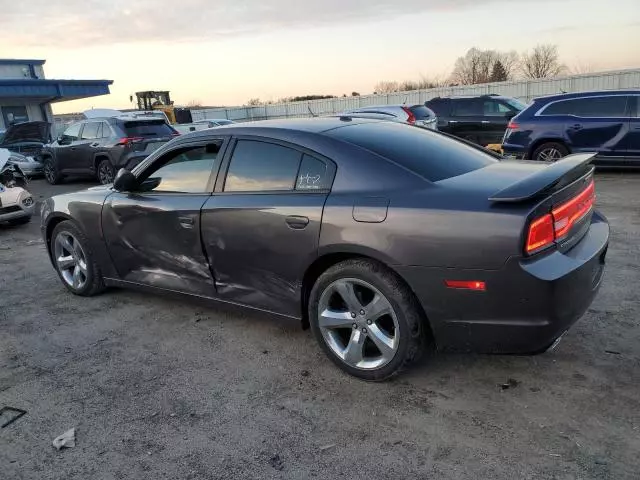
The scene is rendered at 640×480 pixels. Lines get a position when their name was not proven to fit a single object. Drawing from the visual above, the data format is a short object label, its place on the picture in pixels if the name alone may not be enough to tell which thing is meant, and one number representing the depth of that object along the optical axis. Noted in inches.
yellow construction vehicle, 1315.2
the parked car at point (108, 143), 482.3
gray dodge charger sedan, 108.0
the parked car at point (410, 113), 520.4
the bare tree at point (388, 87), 2364.7
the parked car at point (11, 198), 338.3
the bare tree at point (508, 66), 2459.6
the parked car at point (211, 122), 804.0
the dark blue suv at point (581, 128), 381.4
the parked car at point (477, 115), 561.6
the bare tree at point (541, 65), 2335.1
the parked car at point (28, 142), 631.2
